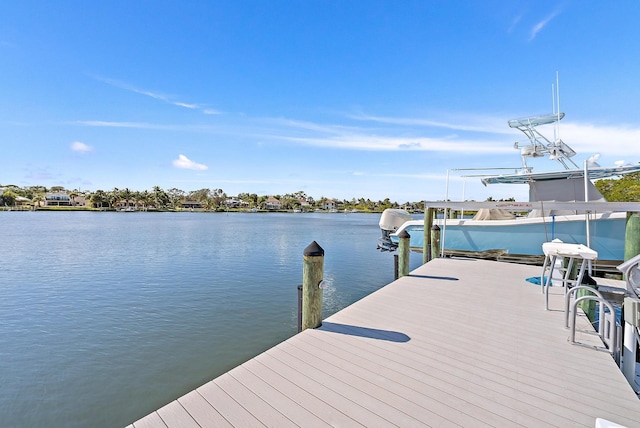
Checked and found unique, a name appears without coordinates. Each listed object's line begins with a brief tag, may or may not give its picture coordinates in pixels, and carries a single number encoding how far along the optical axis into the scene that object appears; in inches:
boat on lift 423.8
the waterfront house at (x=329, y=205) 6560.0
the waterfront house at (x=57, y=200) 4756.4
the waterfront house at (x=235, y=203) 5662.4
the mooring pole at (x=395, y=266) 385.0
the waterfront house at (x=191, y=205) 5408.5
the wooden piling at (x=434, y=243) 418.9
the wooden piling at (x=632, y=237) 244.1
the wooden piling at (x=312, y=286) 168.7
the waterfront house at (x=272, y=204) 5667.8
